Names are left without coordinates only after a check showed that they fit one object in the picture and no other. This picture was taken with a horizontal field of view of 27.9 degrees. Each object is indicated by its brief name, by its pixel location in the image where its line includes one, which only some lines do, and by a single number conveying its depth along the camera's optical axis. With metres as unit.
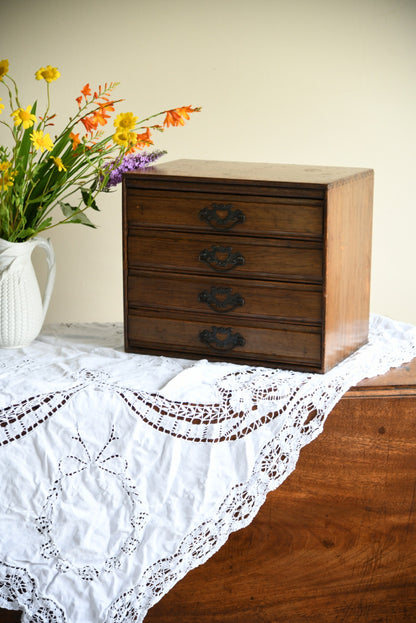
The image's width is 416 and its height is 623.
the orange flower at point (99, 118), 1.42
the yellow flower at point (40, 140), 1.36
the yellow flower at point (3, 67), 1.37
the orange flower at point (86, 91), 1.40
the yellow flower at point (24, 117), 1.36
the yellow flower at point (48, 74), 1.38
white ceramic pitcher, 1.48
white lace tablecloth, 1.27
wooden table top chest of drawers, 1.35
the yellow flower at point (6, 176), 1.41
